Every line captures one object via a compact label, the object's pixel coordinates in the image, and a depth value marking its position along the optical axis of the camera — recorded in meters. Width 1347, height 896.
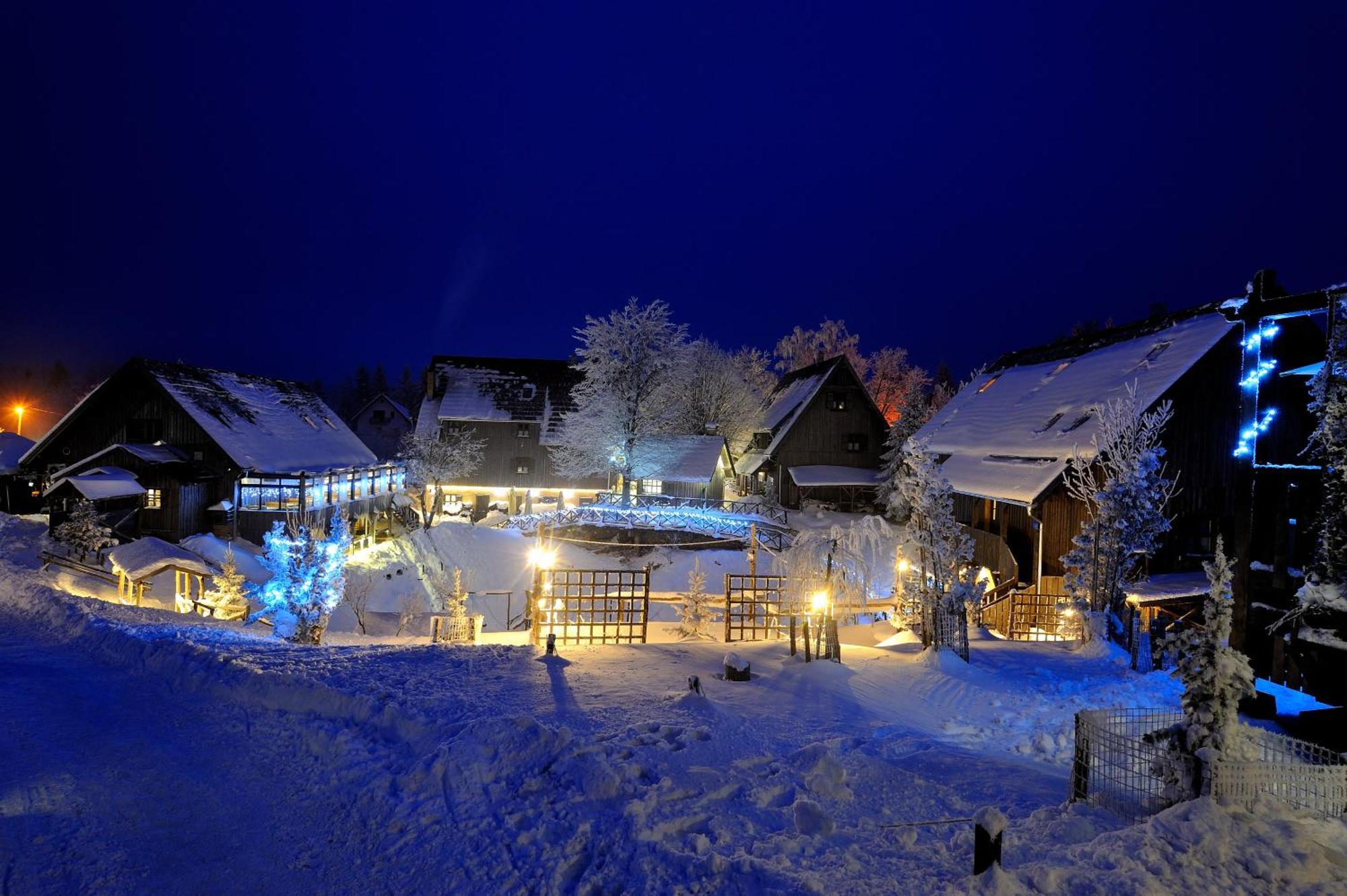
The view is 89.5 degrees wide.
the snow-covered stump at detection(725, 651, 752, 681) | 10.88
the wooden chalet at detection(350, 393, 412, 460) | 59.50
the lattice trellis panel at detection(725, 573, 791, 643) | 15.46
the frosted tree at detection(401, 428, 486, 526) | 39.72
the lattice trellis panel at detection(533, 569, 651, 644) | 15.30
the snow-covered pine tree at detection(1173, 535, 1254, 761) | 5.59
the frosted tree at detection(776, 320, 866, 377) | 57.25
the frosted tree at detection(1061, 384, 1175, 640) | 16.59
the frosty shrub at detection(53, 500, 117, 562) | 24.86
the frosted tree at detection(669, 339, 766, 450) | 45.31
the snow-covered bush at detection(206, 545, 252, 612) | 20.78
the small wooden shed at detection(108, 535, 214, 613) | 22.12
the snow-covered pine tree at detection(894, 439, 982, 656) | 13.73
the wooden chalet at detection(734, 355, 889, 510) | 38.81
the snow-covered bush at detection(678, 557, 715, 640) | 19.25
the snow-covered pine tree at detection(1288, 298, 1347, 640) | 8.57
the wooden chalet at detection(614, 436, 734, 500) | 35.44
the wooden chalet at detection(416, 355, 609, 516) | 41.03
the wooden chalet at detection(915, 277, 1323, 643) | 20.88
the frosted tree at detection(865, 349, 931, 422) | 54.06
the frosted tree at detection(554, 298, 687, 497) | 36.62
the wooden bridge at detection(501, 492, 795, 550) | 30.86
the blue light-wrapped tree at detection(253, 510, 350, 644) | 18.70
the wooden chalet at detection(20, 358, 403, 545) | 28.06
